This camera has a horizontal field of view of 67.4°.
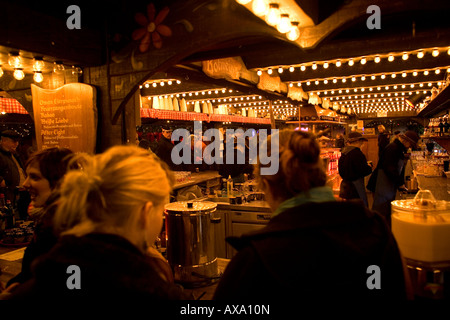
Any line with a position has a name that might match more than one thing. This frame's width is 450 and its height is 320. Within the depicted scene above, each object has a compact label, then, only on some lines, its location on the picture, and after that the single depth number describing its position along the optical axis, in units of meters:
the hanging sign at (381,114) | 26.13
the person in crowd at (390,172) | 5.97
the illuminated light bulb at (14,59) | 3.46
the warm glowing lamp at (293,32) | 3.21
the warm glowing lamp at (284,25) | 3.10
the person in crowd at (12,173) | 6.38
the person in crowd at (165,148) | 7.41
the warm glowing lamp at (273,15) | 2.98
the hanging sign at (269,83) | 7.20
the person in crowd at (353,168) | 6.18
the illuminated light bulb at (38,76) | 3.95
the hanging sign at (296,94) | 8.96
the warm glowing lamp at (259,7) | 2.84
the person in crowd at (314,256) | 1.12
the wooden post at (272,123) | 9.94
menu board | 3.86
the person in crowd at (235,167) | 7.02
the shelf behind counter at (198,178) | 6.66
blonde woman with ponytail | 1.03
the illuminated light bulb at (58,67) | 3.76
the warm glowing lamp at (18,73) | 3.88
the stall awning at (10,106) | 7.88
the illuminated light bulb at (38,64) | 3.53
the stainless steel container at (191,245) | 2.66
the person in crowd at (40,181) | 2.04
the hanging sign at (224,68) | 5.45
